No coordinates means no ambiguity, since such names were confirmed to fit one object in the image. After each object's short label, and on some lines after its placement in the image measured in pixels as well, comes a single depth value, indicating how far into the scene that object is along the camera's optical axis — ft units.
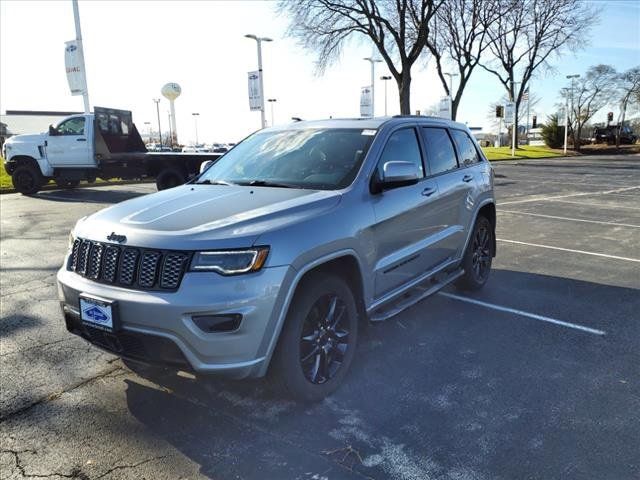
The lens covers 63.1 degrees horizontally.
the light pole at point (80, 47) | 64.39
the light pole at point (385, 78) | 155.96
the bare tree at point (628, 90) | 170.26
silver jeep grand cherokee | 9.19
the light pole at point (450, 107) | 114.73
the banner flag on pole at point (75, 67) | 64.34
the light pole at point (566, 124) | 143.76
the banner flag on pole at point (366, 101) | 107.45
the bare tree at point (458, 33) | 110.01
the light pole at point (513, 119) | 129.05
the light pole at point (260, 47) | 89.30
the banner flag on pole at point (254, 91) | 83.82
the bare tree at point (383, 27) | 92.12
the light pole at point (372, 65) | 123.83
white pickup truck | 50.67
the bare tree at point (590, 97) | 168.35
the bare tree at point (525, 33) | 119.14
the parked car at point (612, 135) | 168.86
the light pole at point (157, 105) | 303.50
